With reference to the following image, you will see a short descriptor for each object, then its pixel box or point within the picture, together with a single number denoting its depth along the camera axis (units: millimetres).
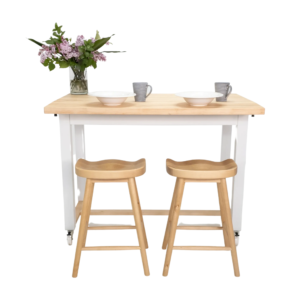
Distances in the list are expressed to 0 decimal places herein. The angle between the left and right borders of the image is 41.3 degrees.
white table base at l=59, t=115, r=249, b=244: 3117
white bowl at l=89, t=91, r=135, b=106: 3035
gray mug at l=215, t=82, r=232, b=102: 3258
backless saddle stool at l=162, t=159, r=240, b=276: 2850
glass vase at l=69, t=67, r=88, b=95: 3700
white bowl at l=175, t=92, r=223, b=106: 3014
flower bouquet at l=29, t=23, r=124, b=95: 3457
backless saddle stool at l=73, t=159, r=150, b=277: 2828
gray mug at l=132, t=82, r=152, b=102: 3234
